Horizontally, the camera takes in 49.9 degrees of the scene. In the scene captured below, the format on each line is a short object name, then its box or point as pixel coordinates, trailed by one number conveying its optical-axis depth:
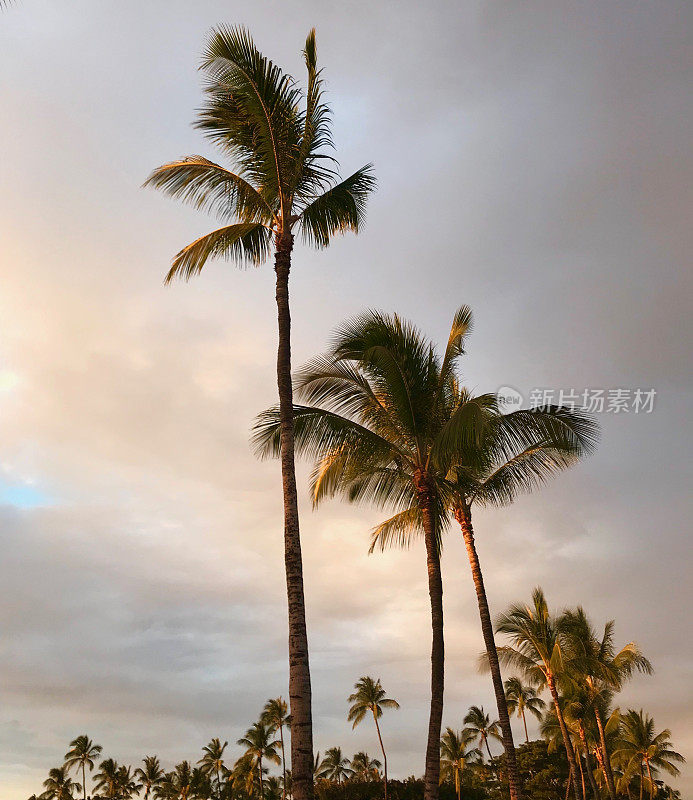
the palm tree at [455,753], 67.88
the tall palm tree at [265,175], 13.91
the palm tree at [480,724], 71.06
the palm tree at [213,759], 92.31
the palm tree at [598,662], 39.88
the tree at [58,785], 93.44
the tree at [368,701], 67.31
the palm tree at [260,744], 73.44
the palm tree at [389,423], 16.81
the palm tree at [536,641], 36.50
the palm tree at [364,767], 88.94
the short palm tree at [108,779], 95.56
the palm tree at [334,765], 88.12
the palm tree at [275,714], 72.62
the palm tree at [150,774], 96.44
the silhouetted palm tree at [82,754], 93.25
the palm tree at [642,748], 56.41
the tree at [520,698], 61.62
